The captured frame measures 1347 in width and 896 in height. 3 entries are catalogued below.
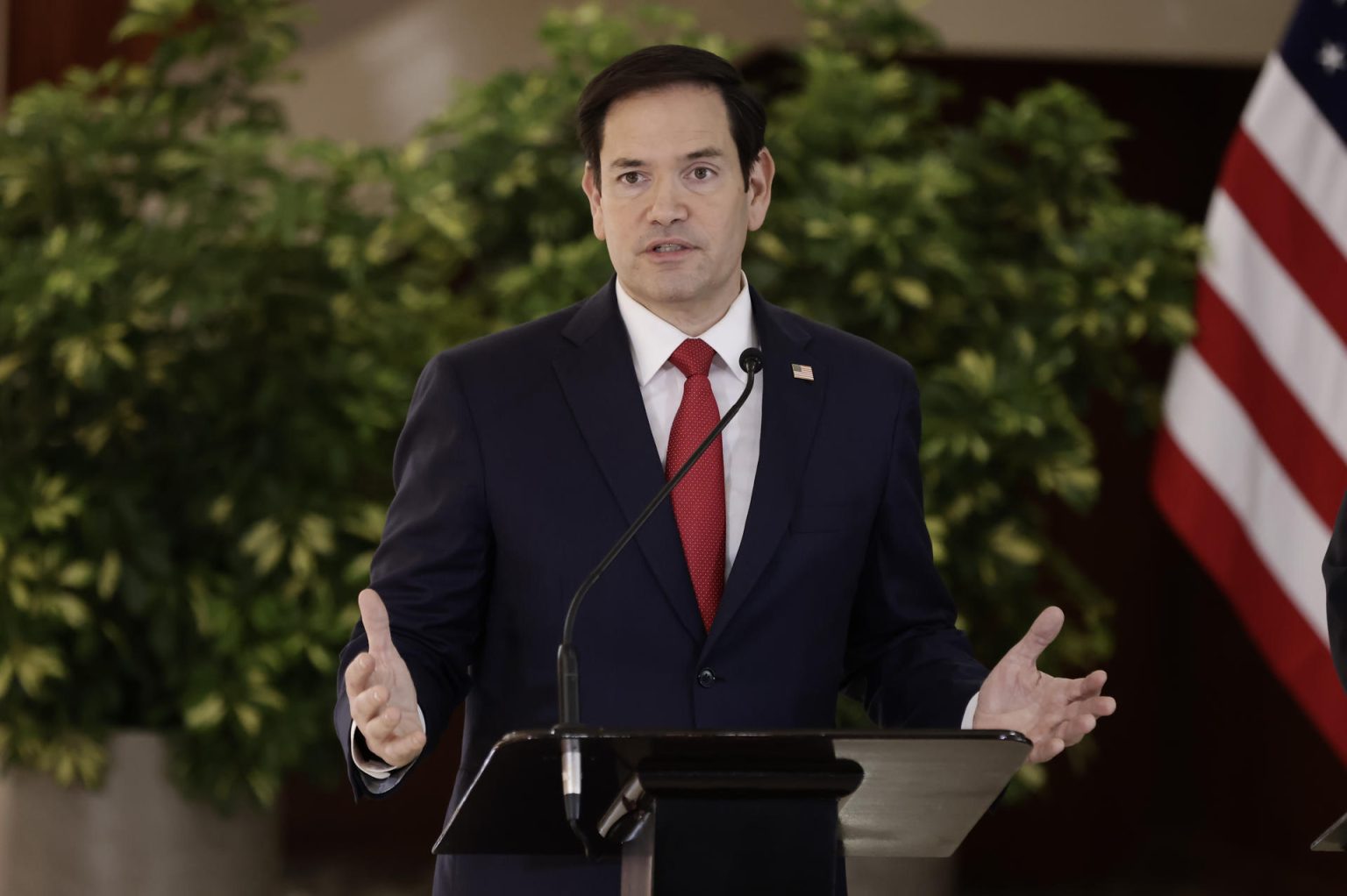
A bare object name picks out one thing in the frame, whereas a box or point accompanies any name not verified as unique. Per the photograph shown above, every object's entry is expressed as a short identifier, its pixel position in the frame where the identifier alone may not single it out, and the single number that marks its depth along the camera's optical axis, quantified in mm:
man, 7279
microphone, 6935
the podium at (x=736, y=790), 6915
